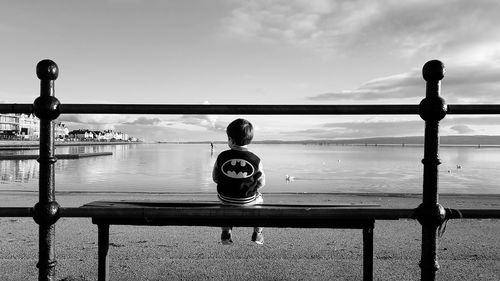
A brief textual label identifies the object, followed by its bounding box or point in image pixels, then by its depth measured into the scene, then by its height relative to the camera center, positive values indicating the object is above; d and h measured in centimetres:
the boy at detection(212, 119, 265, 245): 313 -32
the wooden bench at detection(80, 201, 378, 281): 231 -47
